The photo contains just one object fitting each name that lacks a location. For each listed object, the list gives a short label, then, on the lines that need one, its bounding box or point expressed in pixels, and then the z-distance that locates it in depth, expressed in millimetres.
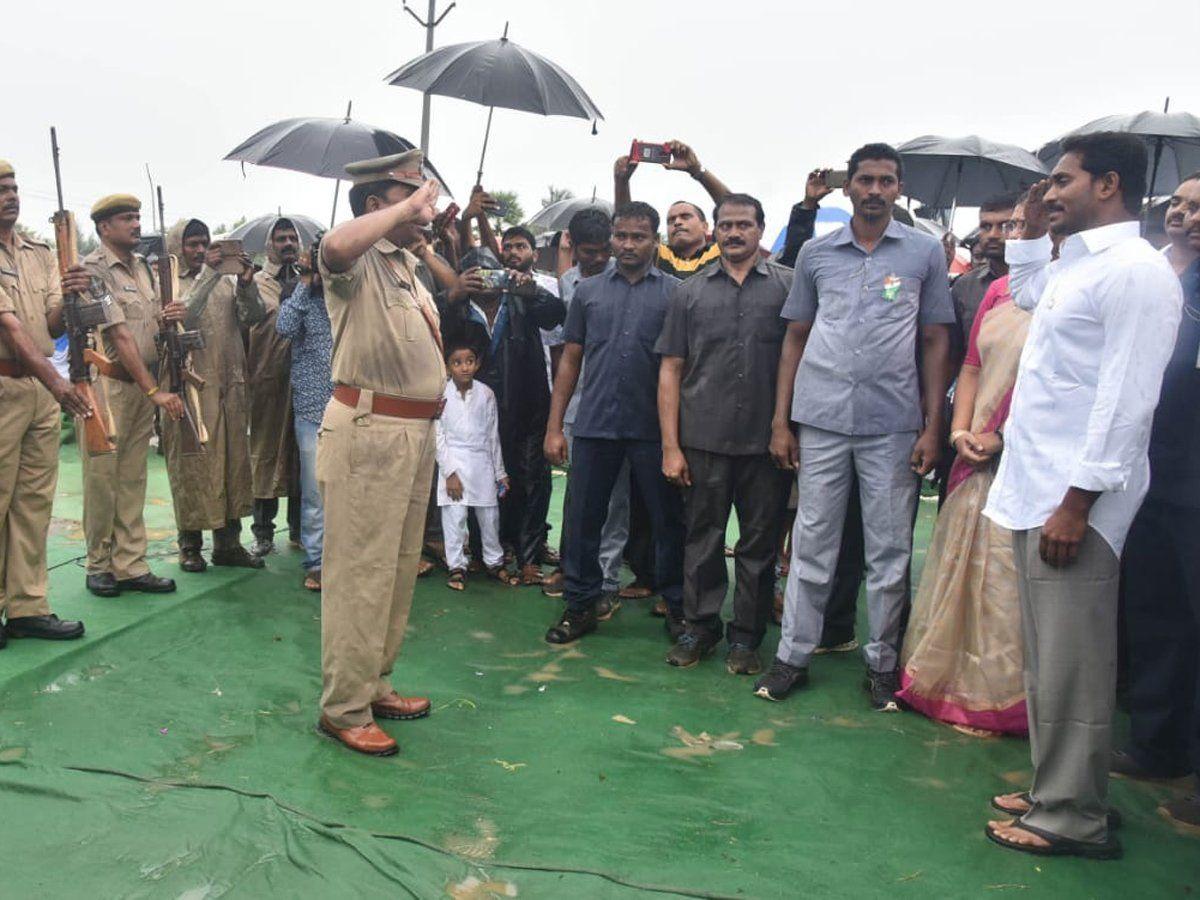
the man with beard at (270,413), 5719
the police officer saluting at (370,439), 3377
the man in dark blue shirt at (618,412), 4543
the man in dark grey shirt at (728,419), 4250
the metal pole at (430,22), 11750
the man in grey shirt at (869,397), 3869
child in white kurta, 5332
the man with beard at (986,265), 4375
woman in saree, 3717
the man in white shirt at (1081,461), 2594
